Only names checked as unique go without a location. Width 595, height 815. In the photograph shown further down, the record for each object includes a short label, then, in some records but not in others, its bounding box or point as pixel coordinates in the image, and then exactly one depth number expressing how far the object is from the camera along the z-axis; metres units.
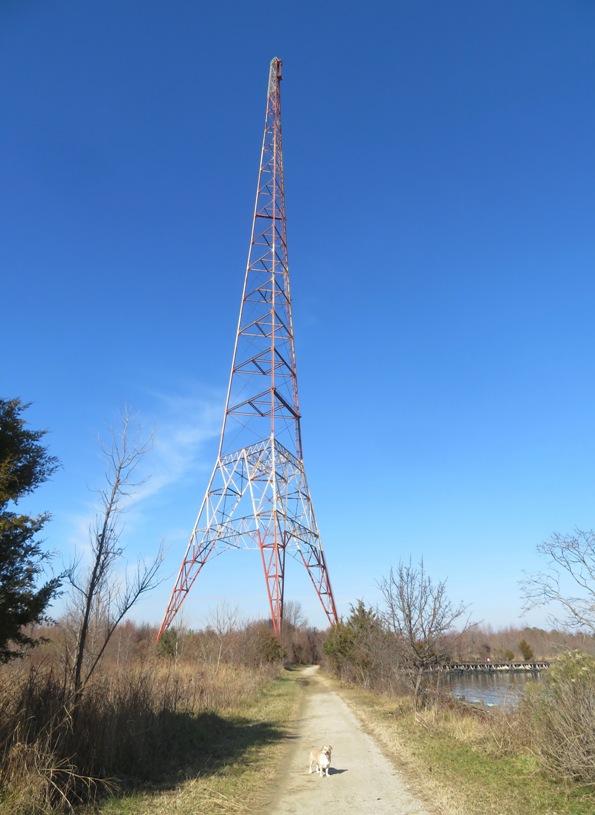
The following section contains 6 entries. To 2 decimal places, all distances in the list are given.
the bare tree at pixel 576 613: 8.32
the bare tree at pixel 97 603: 8.44
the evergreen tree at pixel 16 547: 7.19
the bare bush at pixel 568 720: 7.47
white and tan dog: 8.74
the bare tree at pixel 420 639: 16.03
